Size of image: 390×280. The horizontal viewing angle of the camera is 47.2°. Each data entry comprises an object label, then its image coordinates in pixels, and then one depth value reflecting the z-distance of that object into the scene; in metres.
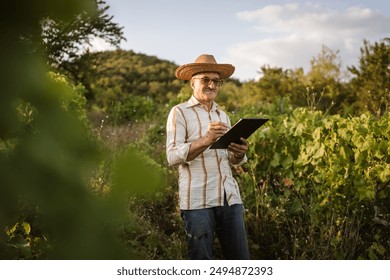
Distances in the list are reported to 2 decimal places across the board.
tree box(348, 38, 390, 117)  17.61
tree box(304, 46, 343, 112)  20.86
